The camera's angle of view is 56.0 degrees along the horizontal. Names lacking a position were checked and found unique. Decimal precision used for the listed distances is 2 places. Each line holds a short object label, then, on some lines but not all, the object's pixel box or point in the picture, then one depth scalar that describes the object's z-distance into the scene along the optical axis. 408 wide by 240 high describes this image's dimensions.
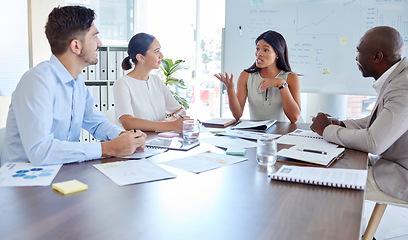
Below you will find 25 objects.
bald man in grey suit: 1.74
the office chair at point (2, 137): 1.66
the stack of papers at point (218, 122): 2.43
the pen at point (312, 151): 1.64
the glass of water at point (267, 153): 1.46
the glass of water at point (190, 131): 1.86
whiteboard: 3.52
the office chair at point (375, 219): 2.01
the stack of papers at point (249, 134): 2.04
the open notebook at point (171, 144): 1.74
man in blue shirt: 1.42
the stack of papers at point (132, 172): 1.24
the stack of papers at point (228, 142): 1.82
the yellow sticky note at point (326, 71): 3.73
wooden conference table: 0.85
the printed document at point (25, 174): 1.17
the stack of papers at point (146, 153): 1.55
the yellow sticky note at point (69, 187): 1.10
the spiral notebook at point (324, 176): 1.21
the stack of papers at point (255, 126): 2.31
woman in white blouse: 2.44
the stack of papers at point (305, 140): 1.87
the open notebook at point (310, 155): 1.50
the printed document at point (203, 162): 1.42
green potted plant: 4.76
